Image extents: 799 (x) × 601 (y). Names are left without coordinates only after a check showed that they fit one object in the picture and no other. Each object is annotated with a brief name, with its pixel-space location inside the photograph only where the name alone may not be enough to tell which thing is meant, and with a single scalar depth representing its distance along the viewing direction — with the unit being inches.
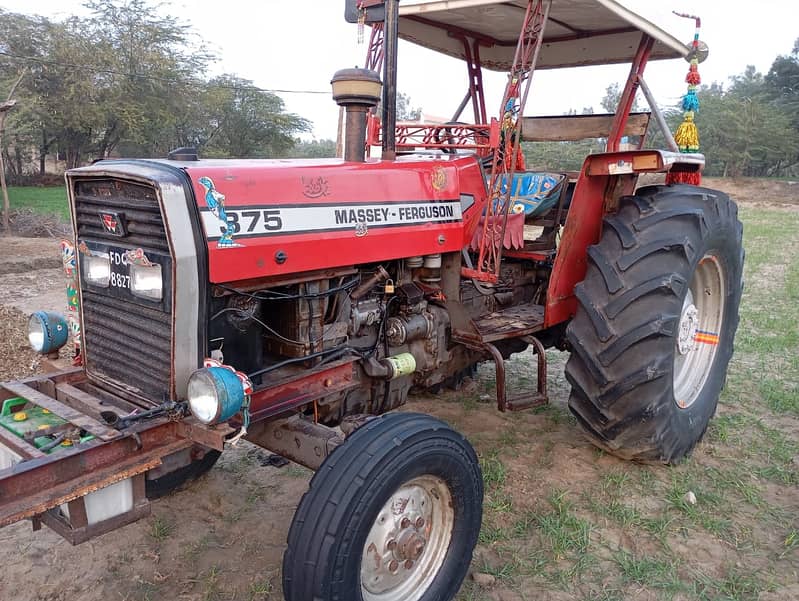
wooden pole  352.8
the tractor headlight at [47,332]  109.6
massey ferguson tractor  84.1
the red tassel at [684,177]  168.4
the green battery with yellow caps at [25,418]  86.7
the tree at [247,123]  946.1
